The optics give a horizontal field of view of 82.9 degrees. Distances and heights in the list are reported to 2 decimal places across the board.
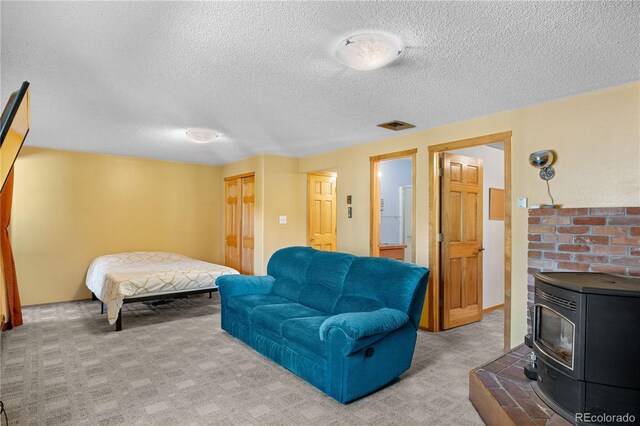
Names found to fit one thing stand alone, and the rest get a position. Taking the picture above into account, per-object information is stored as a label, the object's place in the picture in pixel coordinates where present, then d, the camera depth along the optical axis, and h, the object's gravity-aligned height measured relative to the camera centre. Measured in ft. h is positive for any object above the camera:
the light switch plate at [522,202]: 10.72 +0.33
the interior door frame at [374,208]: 15.97 +0.24
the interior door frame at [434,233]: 13.55 -0.76
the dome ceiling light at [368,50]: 6.80 +3.20
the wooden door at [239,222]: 20.33 -0.49
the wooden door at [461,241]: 13.92 -1.11
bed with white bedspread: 13.53 -2.56
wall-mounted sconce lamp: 10.07 +1.38
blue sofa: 8.32 -2.91
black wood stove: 6.07 -2.43
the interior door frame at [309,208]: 20.12 +0.28
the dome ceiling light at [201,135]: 13.71 +3.05
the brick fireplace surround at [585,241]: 8.55 -0.71
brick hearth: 6.57 -3.68
